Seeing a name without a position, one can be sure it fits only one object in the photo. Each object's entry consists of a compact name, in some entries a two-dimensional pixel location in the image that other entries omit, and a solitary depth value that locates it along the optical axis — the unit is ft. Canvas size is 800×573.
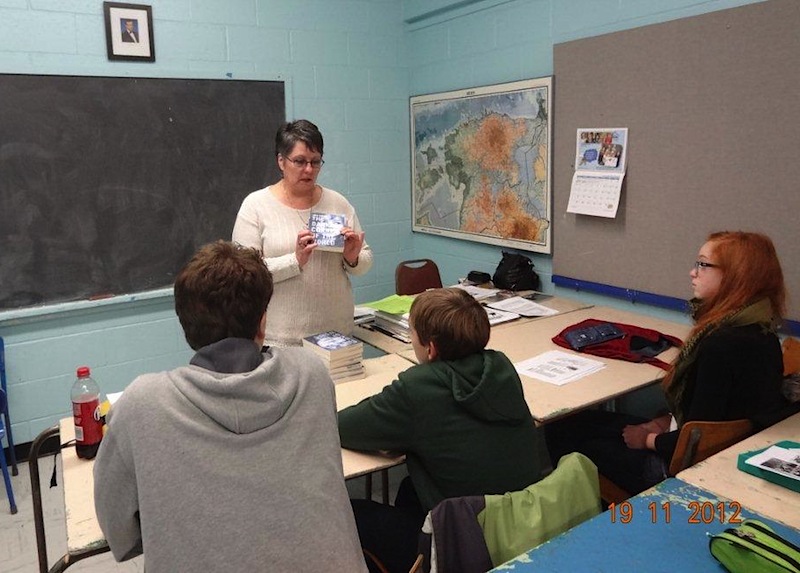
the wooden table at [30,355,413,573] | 4.59
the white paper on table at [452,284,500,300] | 11.05
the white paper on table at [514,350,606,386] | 7.51
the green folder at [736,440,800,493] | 4.95
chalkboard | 10.48
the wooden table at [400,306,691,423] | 6.81
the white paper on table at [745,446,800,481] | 5.03
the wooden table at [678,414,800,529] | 4.72
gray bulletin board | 8.04
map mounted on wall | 11.34
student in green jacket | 5.23
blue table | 4.08
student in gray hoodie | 3.73
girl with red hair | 6.02
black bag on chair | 11.58
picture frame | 10.81
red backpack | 8.16
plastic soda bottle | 5.53
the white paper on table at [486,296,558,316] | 10.19
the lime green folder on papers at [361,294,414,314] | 9.55
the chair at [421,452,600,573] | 4.28
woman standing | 8.26
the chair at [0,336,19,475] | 10.15
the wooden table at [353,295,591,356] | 8.64
